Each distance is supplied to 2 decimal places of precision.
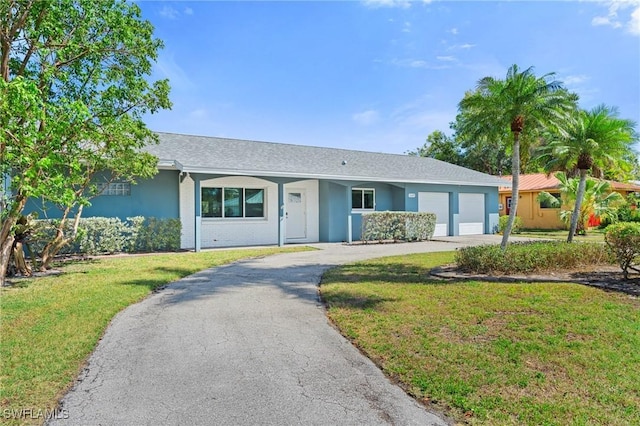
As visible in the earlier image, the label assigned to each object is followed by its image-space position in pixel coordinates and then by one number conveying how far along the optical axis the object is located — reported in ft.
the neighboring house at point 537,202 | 86.72
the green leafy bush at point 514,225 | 75.72
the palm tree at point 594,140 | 38.45
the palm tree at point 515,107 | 31.50
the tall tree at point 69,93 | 23.62
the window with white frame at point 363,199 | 62.03
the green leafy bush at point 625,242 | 25.29
